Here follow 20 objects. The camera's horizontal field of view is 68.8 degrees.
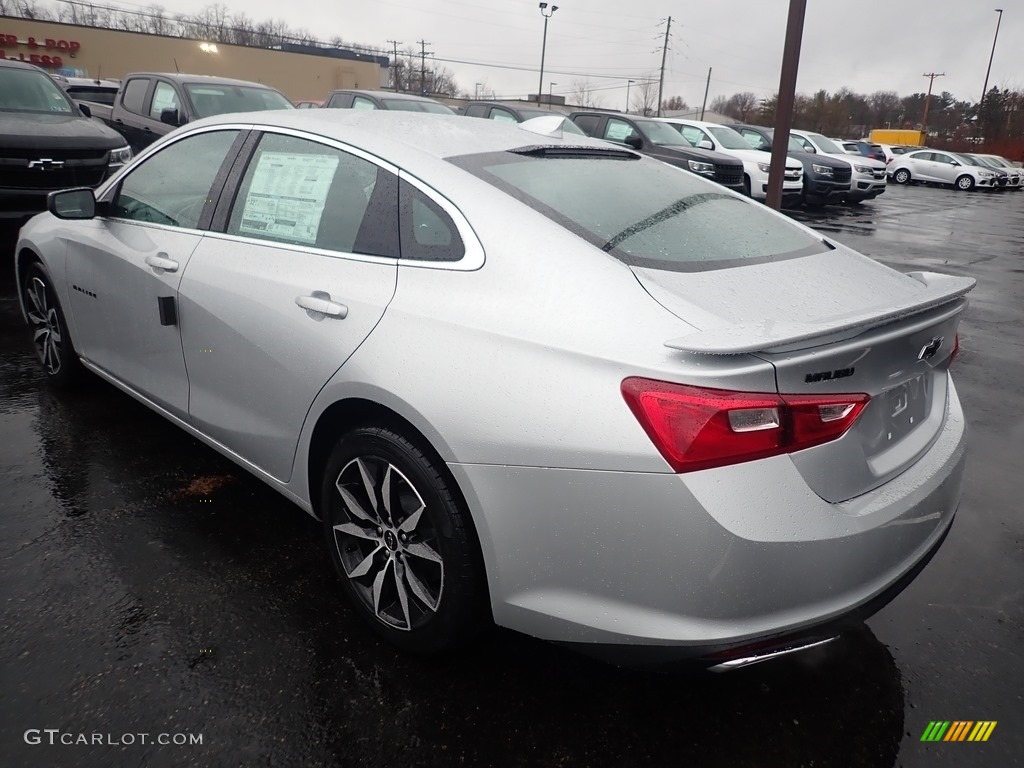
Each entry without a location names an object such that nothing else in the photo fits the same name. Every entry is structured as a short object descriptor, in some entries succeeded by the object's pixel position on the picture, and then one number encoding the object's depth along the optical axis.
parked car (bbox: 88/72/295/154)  10.09
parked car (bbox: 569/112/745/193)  13.70
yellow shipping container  52.12
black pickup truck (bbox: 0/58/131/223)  7.13
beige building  45.81
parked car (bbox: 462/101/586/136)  14.20
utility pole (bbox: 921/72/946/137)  64.38
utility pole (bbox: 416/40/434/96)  85.12
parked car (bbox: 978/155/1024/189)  31.77
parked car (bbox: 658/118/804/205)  15.25
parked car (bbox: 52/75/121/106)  15.48
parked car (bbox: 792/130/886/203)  18.89
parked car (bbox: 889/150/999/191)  29.69
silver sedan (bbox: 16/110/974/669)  1.71
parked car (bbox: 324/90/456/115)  12.28
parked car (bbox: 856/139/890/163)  31.30
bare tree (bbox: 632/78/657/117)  99.19
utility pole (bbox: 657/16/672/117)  75.39
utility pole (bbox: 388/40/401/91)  84.31
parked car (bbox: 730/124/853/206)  17.28
